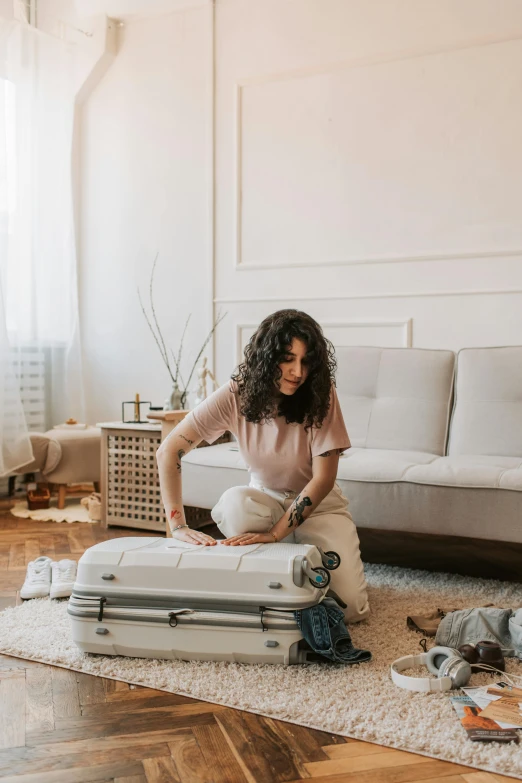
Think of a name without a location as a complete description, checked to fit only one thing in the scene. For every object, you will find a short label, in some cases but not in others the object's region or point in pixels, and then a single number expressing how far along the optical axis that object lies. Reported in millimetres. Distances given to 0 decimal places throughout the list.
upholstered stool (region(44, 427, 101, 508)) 3852
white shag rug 1450
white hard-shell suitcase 1778
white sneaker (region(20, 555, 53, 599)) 2352
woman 2006
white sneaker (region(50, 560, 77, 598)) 2330
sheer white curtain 3967
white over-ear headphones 1654
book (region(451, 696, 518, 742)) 1436
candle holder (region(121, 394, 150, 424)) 3618
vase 3600
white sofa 2412
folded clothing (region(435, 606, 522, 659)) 1888
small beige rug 3621
